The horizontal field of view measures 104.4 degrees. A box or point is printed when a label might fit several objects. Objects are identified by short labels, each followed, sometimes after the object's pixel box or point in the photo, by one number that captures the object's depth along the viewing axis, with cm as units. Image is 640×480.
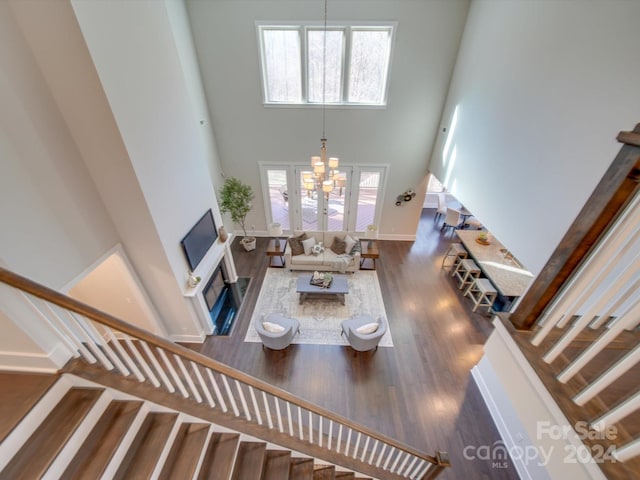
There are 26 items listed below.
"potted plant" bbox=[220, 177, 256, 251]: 589
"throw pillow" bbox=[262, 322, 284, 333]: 410
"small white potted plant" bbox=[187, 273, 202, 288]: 395
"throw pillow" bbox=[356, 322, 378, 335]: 410
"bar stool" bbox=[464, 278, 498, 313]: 489
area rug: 462
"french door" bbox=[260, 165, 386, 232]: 664
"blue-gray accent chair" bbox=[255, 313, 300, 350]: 401
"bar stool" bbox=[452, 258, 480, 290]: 541
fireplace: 470
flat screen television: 392
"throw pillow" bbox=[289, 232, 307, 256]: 629
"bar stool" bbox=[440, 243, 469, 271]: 604
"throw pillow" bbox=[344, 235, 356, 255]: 632
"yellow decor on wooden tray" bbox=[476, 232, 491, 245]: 579
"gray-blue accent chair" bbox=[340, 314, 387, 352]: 402
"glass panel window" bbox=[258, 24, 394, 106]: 516
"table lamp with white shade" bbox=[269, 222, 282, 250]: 692
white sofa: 602
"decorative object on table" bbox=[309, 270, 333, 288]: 528
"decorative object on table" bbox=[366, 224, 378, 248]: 691
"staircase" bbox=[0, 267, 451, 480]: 153
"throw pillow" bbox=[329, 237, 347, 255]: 649
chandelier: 406
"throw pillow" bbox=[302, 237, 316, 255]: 636
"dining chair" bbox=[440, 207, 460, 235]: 752
